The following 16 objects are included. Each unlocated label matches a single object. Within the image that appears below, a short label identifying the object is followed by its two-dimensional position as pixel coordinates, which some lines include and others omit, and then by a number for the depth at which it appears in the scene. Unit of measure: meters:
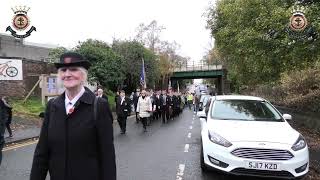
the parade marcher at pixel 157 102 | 12.50
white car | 3.89
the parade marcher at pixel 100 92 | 7.75
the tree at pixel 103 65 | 16.36
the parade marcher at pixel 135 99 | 13.16
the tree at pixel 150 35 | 29.82
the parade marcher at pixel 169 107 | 12.77
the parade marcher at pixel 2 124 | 3.53
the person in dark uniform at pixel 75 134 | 1.73
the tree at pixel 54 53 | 15.02
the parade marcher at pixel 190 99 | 21.77
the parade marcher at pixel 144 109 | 9.27
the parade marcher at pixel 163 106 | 12.32
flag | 20.90
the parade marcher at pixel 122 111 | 8.56
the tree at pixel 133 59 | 22.29
